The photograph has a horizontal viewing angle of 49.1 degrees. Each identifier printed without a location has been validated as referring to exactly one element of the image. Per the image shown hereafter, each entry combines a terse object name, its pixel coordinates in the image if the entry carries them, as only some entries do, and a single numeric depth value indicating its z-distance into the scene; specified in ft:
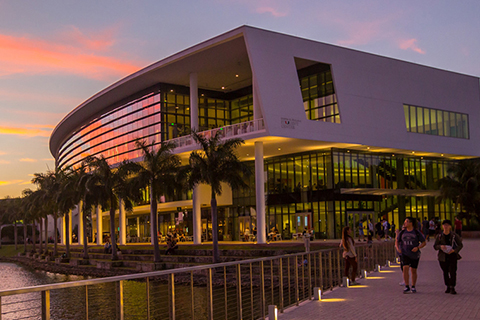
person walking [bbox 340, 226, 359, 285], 48.16
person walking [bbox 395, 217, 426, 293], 40.91
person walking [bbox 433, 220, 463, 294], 39.93
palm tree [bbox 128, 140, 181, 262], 109.40
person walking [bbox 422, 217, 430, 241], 136.73
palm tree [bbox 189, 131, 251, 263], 96.73
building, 123.65
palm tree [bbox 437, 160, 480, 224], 150.20
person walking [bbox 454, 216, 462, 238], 103.86
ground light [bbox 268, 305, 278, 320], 31.37
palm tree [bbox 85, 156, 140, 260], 125.80
